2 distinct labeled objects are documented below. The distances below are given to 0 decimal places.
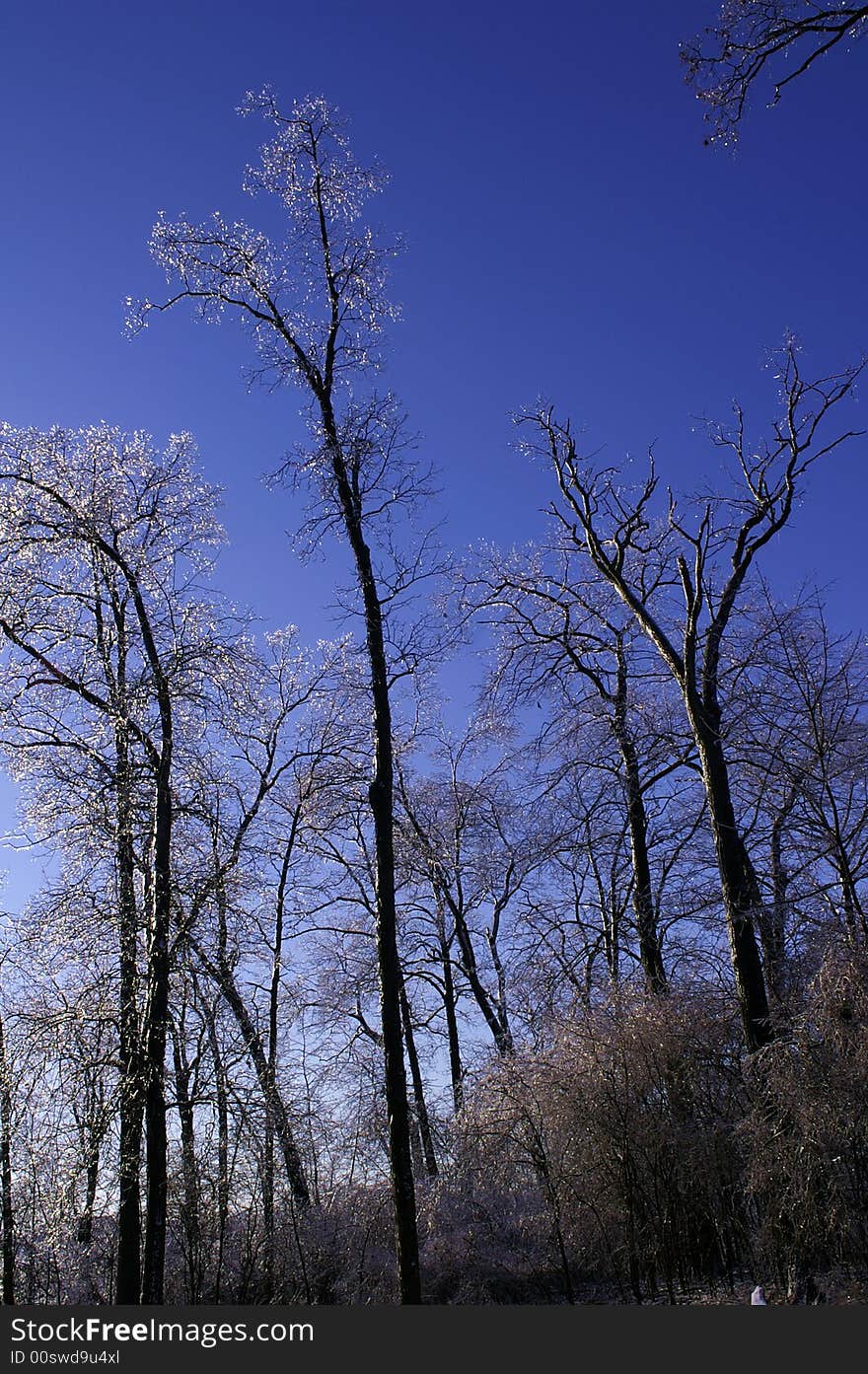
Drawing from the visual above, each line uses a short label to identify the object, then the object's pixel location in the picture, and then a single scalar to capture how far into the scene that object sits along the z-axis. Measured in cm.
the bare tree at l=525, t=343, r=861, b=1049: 1265
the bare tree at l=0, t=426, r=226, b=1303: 1331
